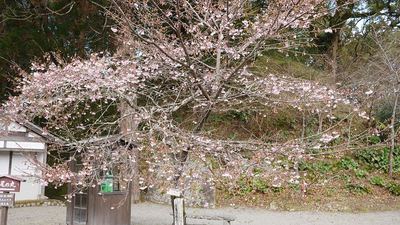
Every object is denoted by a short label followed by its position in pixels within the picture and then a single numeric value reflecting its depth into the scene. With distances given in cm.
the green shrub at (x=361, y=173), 1354
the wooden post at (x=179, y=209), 544
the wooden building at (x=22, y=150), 1227
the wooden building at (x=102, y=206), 767
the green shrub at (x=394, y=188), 1267
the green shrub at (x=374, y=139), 1463
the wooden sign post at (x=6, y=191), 622
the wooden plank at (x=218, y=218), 779
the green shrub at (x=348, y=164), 1403
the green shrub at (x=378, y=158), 1415
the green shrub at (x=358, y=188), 1277
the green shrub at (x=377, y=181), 1306
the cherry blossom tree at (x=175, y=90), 523
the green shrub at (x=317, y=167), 1372
